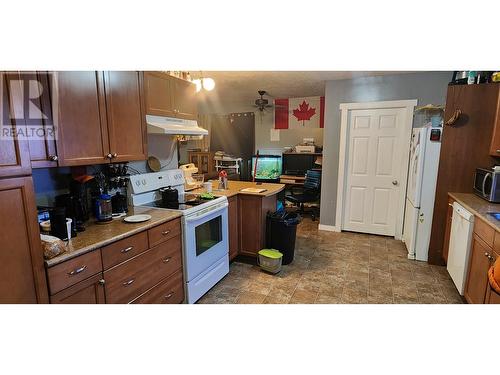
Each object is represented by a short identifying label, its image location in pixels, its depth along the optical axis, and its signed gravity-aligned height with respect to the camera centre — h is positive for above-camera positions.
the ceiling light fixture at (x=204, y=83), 2.93 +0.70
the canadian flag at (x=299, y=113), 5.60 +0.74
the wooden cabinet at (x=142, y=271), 1.65 -0.83
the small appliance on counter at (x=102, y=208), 1.89 -0.42
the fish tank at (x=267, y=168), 6.14 -0.45
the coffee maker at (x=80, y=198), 1.84 -0.35
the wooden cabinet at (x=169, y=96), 2.30 +0.48
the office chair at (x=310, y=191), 5.04 -0.80
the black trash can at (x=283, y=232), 3.12 -0.97
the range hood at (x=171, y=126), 2.27 +0.19
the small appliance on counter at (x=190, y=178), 3.29 -0.38
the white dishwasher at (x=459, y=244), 2.28 -0.86
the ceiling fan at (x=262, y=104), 5.59 +0.92
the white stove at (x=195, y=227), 2.25 -0.71
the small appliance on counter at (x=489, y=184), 2.43 -0.33
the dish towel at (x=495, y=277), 1.34 -0.64
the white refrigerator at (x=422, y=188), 3.03 -0.46
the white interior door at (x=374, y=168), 3.85 -0.30
